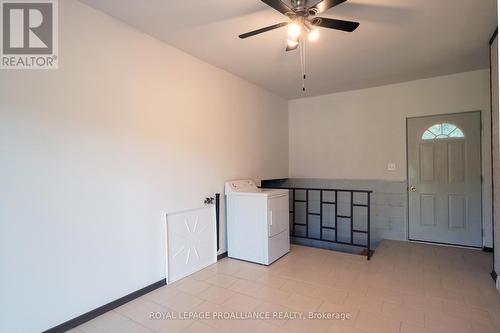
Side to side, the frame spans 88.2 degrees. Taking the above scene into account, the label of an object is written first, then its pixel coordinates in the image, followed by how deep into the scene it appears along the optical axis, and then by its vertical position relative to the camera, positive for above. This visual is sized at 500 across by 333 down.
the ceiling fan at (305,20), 1.83 +1.14
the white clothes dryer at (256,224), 3.39 -0.78
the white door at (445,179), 3.89 -0.21
